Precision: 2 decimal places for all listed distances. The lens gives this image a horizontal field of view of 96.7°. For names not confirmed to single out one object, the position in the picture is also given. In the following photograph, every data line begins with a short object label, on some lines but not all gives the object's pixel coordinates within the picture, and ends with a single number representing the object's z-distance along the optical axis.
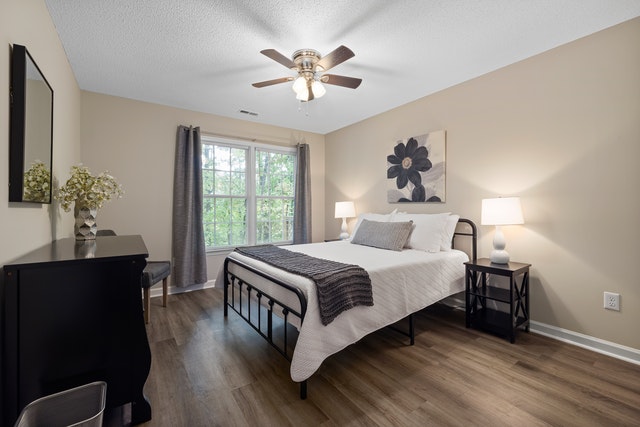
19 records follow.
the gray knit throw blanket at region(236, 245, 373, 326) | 1.78
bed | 1.75
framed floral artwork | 3.37
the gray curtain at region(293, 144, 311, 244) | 4.88
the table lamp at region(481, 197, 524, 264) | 2.49
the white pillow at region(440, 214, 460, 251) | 3.01
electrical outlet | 2.19
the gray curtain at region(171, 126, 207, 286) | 3.77
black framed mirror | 1.33
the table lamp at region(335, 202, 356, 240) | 4.46
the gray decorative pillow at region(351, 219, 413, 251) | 3.05
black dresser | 1.19
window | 4.22
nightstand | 2.41
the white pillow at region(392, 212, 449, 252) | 2.96
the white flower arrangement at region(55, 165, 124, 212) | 2.02
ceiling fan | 2.31
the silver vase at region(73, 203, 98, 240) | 2.03
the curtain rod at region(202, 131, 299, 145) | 4.10
